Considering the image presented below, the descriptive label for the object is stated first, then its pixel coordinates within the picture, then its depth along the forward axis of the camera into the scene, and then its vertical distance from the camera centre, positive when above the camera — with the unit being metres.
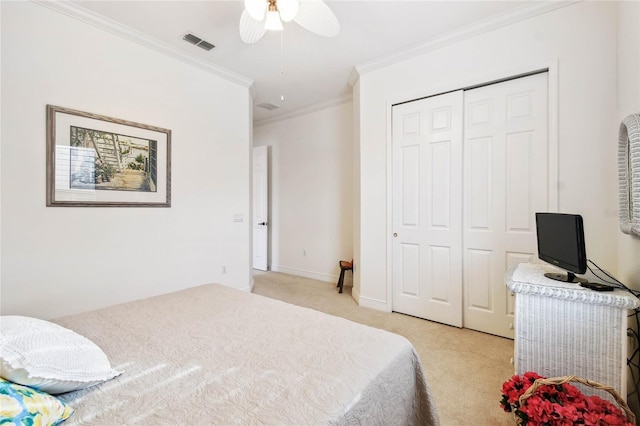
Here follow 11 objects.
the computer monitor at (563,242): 1.51 -0.17
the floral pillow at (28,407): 0.65 -0.48
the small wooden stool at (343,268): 3.82 -0.74
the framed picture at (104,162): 2.22 +0.45
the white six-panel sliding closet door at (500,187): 2.37 +0.24
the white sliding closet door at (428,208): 2.73 +0.05
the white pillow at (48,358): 0.79 -0.44
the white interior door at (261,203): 5.03 +0.18
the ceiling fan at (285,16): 1.70 +1.29
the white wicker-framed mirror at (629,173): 1.45 +0.23
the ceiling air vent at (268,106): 4.40 +1.69
